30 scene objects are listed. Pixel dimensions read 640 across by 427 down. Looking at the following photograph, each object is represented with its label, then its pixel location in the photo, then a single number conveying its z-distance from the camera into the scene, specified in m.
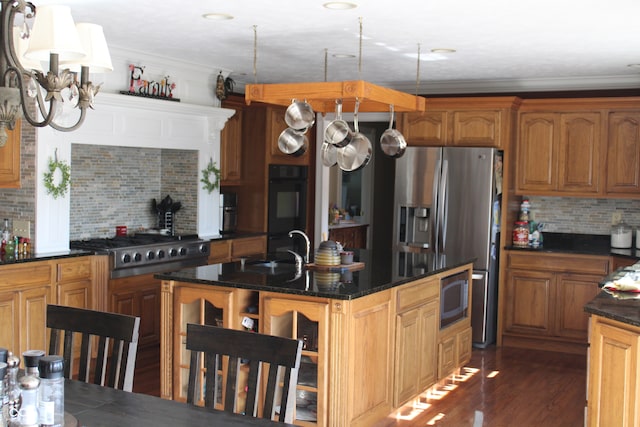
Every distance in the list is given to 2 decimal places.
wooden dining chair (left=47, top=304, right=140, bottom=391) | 2.71
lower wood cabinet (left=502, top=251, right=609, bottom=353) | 6.67
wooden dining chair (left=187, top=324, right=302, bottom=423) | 2.43
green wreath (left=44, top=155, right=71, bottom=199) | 5.54
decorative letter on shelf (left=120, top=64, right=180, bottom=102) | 6.12
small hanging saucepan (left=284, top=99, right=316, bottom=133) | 4.80
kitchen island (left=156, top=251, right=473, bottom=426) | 4.09
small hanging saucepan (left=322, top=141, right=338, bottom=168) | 5.24
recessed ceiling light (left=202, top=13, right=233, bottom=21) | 4.55
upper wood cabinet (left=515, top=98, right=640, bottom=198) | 6.68
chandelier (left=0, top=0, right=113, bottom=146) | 2.24
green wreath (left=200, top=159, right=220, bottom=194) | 7.04
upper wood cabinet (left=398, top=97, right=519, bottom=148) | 6.86
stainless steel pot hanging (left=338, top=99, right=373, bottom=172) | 5.00
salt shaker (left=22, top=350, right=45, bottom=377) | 1.93
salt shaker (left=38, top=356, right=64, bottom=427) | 1.87
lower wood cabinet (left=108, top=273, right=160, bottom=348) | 5.81
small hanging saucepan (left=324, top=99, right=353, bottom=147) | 4.86
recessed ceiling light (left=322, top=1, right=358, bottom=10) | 4.12
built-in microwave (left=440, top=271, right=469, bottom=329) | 5.42
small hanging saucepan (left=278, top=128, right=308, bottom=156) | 5.35
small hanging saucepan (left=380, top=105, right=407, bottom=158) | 5.29
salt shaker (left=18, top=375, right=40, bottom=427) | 1.82
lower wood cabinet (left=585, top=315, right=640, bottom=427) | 3.60
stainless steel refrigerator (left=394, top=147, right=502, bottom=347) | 6.80
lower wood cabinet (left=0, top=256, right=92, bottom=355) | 5.05
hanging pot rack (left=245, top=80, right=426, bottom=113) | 4.37
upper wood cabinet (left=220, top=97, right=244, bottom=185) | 7.55
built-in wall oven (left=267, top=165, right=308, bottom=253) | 7.84
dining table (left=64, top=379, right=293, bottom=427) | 2.23
